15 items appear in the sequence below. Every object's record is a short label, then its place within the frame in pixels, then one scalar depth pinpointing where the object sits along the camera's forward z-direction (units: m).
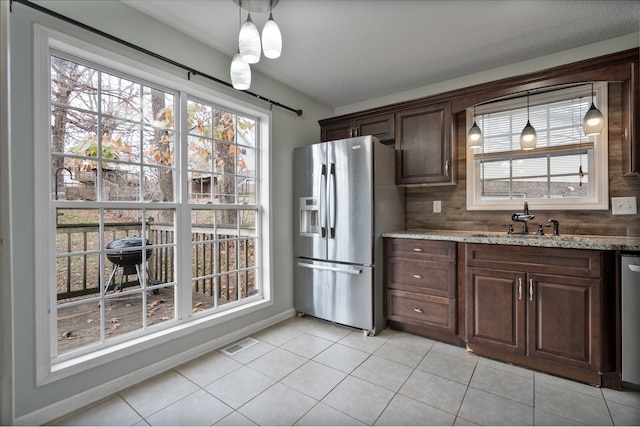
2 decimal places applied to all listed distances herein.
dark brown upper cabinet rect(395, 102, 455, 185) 2.87
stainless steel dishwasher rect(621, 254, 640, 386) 1.87
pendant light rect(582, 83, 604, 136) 2.24
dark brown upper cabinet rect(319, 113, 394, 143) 3.19
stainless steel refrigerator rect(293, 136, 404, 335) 2.78
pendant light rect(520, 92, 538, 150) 2.60
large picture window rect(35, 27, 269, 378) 1.82
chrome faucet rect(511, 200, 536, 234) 2.53
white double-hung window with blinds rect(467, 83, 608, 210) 2.48
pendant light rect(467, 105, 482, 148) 2.81
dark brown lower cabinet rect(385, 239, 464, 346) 2.56
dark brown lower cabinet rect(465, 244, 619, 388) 1.95
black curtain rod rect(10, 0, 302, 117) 1.61
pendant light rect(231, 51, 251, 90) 1.71
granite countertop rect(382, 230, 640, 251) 1.92
